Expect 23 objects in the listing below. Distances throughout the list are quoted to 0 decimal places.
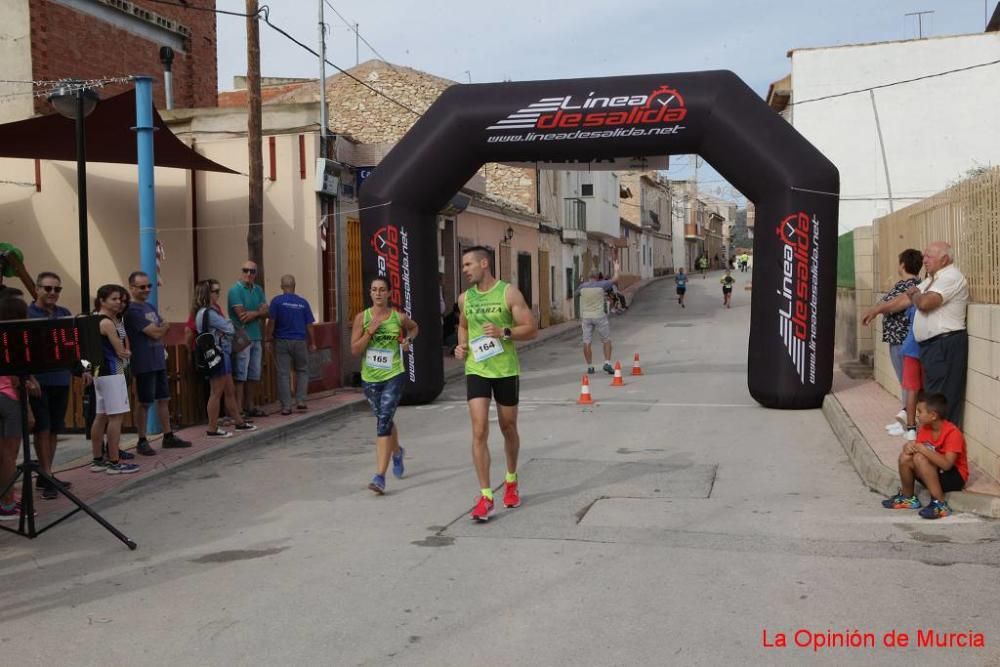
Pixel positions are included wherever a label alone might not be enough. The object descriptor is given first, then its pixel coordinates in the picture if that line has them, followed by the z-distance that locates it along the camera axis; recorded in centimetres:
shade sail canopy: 1132
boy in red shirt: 616
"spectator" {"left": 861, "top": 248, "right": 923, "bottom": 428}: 859
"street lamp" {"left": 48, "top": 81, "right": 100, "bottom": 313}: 857
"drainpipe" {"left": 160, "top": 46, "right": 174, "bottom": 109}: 1834
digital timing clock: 545
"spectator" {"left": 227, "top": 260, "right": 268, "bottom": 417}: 1062
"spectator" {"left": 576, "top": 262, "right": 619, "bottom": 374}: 1579
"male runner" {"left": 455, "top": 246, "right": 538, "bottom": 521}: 648
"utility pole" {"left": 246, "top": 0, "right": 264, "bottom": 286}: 1282
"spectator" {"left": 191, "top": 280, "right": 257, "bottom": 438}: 971
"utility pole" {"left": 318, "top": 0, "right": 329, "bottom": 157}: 1434
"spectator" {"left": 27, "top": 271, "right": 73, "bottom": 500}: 690
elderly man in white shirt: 730
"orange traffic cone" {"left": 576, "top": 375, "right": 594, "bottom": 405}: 1234
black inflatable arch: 1143
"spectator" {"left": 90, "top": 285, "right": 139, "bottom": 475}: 792
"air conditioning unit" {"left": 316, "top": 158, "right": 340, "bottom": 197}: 1434
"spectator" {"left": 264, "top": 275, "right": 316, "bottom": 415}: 1152
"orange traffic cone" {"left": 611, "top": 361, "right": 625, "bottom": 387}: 1434
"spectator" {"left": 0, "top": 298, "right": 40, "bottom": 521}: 618
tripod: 584
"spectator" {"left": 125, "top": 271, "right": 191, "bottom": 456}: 857
